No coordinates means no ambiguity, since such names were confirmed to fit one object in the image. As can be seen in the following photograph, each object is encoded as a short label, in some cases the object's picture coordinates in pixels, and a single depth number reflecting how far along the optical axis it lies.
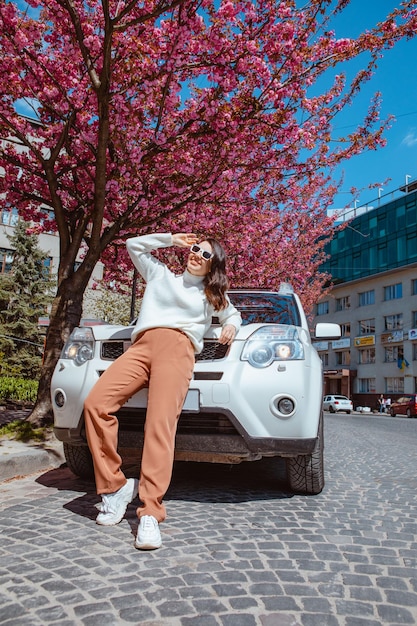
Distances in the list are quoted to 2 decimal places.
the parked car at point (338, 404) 40.00
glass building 45.12
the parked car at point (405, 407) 31.95
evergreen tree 25.86
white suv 3.34
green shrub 13.73
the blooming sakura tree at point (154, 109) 6.72
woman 2.87
